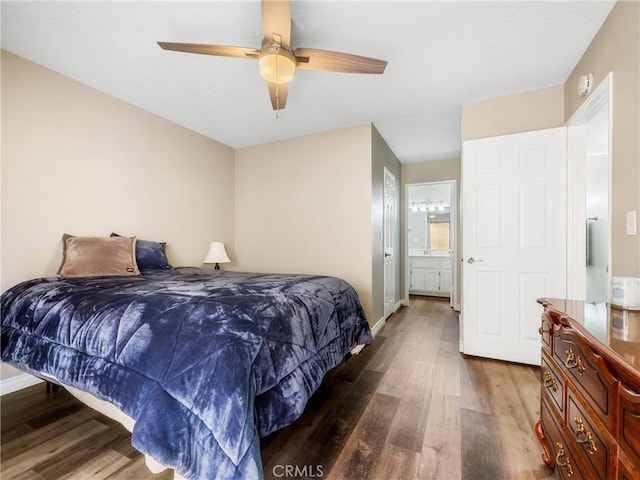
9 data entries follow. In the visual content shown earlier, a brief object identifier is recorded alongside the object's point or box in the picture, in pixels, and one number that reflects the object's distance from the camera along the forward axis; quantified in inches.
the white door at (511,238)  97.8
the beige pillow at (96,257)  87.8
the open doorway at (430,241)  226.8
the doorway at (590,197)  77.7
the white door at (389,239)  160.9
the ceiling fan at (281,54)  60.6
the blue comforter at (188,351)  41.4
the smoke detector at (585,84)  79.1
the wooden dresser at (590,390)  28.3
